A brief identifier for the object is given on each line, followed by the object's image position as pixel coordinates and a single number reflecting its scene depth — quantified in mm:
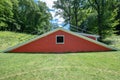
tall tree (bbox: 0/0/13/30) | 8359
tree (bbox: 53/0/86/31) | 16492
